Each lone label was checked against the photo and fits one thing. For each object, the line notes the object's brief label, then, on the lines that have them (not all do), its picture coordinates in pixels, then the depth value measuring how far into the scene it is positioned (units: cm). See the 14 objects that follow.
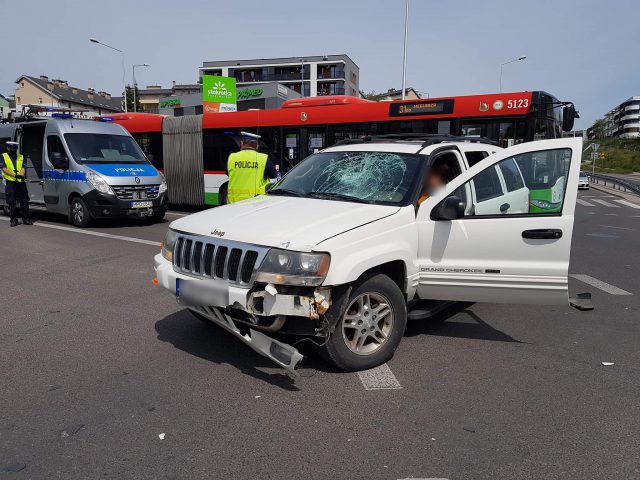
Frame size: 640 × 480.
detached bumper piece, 347
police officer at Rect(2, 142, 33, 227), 1137
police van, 1118
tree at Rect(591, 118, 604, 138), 11609
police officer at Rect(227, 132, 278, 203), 718
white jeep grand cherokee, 350
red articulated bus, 1095
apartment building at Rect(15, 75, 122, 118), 8000
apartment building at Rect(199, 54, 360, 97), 7419
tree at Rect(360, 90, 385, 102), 7758
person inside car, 451
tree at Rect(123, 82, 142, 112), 8109
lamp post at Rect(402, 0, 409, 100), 2753
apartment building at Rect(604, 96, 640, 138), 15200
